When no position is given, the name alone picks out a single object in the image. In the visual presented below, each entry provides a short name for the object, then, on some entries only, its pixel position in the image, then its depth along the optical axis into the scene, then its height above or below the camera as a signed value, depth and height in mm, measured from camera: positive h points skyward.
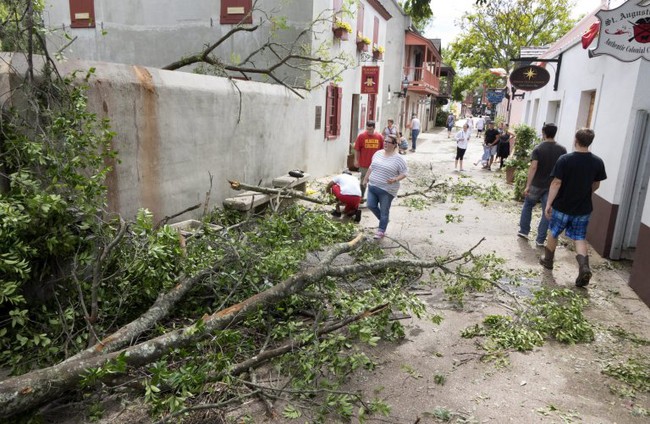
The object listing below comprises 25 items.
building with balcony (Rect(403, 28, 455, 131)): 26828 +2204
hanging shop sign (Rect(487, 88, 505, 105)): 26838 +1070
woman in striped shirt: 6746 -981
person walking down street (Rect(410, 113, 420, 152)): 22625 -972
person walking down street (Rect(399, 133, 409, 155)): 17609 -1257
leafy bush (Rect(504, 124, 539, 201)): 11977 -802
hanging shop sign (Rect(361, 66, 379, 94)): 14477 +904
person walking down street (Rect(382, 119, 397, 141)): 13027 -547
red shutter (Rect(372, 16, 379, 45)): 15894 +2571
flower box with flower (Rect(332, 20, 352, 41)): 11719 +1967
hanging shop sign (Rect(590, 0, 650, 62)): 5199 +994
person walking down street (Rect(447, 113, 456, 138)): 35906 -906
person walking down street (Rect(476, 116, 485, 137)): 31200 -786
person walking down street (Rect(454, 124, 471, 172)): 14852 -891
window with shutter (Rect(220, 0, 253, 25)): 10453 +2041
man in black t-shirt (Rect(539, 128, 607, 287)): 5422 -802
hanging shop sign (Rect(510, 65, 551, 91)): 11086 +897
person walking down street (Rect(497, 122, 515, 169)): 14984 -961
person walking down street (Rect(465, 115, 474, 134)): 16391 -322
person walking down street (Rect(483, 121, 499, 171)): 15195 -871
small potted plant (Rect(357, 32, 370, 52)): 14088 +1972
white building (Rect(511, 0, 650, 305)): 5408 -525
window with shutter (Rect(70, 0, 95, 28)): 11805 +2063
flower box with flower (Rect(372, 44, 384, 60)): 15945 +1942
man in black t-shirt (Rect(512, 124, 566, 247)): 6816 -807
